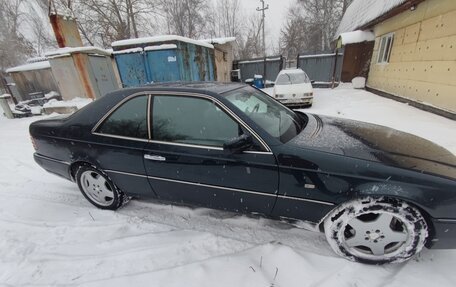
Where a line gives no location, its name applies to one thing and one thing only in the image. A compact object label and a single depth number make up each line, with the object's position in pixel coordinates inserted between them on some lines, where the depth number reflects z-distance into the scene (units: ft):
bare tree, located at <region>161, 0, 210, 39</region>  100.17
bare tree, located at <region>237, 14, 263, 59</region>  111.55
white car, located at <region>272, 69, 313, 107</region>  27.09
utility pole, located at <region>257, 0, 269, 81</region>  100.72
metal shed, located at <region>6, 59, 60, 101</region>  48.19
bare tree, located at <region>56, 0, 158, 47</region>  68.74
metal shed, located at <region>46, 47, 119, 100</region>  27.66
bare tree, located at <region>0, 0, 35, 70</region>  72.49
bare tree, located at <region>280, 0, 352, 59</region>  95.35
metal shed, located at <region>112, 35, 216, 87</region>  28.60
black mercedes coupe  6.00
